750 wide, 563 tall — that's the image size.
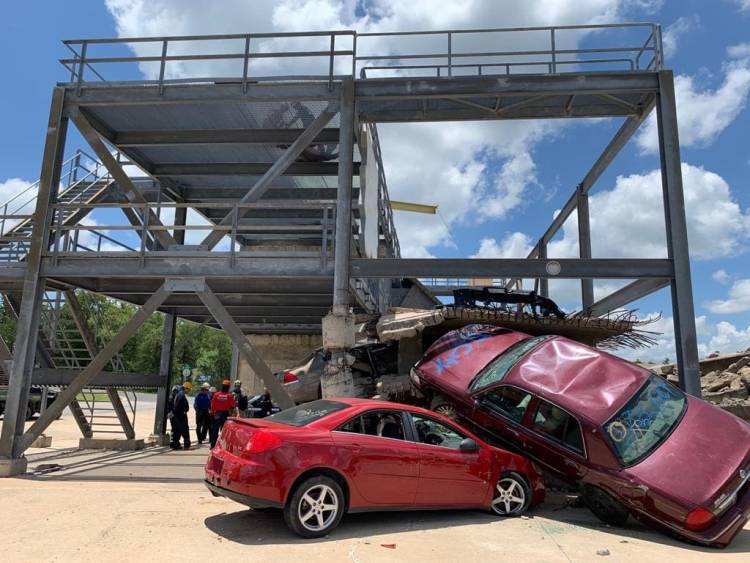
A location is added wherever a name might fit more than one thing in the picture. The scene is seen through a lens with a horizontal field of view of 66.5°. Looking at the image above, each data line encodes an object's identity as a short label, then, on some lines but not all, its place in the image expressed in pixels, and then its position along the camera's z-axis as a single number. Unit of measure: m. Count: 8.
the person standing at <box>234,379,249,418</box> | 13.72
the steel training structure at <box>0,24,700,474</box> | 9.48
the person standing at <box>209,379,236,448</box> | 12.20
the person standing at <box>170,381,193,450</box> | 13.27
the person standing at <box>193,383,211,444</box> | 13.73
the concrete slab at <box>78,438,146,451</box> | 13.23
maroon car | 5.71
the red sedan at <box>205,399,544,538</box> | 5.30
